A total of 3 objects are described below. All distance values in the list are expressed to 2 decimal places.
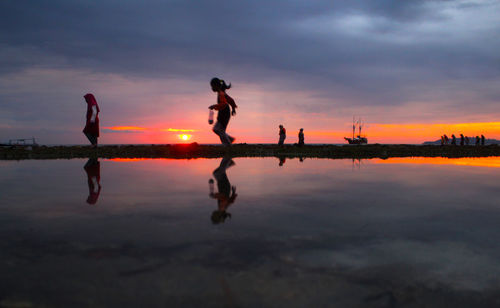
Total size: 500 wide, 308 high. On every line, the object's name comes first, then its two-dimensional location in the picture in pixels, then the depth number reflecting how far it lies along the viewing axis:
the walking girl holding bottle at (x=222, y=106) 13.92
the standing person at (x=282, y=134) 25.57
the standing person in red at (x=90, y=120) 16.45
